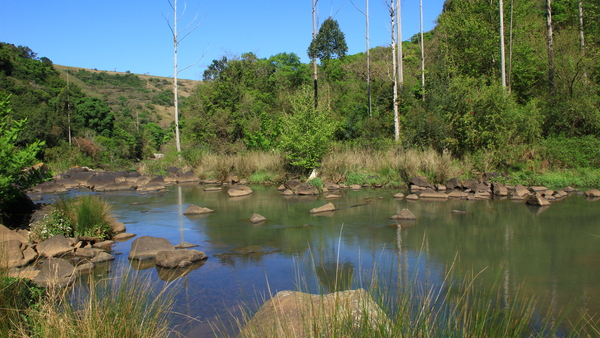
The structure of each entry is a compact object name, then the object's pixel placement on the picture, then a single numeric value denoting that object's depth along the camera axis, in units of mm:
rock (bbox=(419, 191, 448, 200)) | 15859
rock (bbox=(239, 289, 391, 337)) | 3455
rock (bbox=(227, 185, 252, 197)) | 18297
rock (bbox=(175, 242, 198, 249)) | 9621
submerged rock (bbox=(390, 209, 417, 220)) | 12155
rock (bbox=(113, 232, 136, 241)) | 10703
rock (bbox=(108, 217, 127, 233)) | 11070
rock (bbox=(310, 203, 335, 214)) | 13684
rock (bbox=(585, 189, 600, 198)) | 14922
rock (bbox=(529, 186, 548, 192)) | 15805
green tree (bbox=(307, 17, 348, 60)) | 48750
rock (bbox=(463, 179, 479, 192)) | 16781
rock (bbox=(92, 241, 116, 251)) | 9758
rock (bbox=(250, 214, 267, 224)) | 12438
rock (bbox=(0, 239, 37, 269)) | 7591
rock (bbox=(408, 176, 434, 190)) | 17891
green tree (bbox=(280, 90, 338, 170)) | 20719
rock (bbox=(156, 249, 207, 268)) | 8320
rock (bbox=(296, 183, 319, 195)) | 18062
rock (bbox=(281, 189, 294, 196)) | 18228
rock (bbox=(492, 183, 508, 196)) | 15961
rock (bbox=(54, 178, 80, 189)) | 22328
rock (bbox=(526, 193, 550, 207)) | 13789
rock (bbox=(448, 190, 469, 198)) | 15969
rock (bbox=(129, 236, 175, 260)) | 8844
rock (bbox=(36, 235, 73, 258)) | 8695
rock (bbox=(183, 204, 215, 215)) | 14078
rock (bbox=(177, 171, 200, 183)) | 25453
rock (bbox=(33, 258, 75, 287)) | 6671
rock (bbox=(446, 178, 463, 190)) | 17312
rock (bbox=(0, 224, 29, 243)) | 8148
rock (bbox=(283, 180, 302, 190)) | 19302
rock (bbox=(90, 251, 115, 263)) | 8484
